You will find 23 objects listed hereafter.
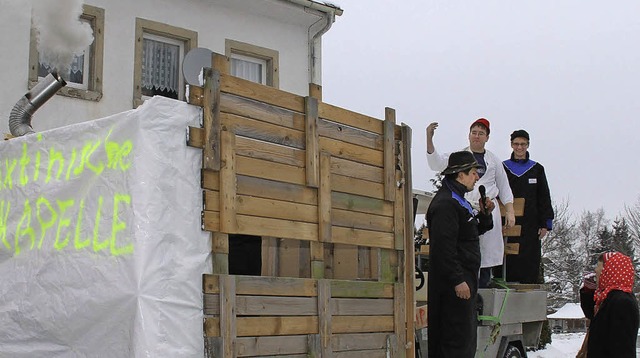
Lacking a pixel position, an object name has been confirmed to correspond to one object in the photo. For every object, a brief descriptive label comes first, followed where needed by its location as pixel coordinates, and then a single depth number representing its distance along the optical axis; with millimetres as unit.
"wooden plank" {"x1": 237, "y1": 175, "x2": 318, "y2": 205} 4941
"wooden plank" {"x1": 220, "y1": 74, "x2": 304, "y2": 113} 4938
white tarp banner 4543
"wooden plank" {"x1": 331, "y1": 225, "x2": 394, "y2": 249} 5519
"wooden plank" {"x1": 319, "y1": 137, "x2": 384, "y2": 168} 5547
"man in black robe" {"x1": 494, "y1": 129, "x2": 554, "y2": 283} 8391
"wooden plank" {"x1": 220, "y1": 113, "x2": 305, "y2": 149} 4922
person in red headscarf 6793
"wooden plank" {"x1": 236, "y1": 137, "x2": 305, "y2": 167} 4961
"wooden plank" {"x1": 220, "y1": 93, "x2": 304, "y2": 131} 4930
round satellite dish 9914
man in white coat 7543
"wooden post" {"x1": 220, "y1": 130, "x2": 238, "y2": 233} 4789
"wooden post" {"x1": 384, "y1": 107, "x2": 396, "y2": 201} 5949
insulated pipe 7645
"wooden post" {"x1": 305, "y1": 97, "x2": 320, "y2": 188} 5348
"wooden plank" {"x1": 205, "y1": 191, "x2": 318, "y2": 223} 4789
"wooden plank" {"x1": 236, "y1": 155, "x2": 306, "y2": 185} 4945
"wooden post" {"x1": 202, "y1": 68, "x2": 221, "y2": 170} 4770
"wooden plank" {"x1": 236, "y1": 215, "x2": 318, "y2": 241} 4898
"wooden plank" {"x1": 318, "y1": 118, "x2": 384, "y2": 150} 5543
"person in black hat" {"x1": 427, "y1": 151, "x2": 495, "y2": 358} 6086
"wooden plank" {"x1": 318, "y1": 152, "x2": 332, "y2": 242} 5379
